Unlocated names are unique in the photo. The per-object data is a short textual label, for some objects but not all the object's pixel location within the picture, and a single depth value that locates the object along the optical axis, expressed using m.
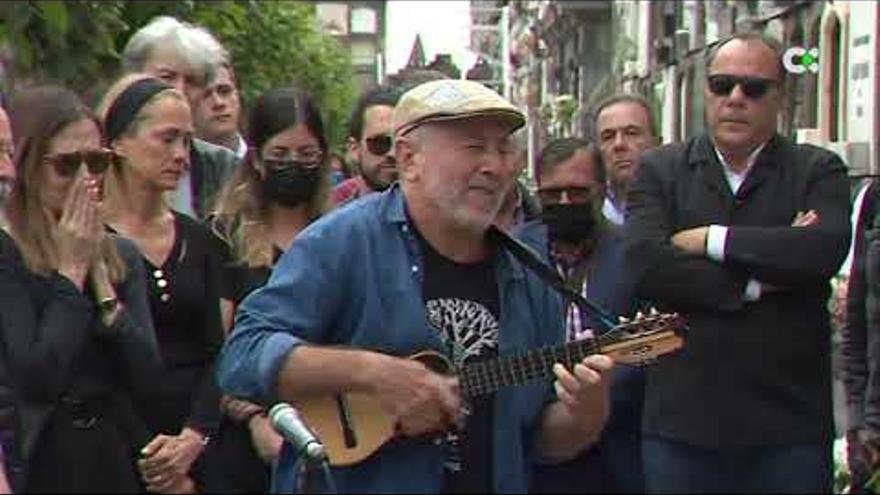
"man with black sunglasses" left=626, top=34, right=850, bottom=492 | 5.85
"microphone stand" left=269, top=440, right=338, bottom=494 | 3.77
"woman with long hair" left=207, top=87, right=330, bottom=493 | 6.16
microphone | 3.77
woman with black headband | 5.75
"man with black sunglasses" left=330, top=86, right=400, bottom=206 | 6.83
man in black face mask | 6.14
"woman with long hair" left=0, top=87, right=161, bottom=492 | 5.14
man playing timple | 4.39
